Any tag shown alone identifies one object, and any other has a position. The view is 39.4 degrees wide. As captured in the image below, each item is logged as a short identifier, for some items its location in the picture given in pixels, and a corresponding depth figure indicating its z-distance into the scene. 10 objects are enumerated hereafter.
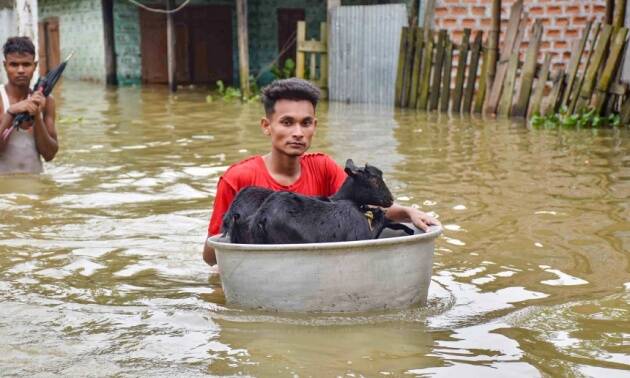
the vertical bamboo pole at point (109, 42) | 21.02
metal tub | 3.47
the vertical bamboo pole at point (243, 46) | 15.87
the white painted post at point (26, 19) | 9.23
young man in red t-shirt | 3.93
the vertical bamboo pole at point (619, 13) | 10.76
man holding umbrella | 6.52
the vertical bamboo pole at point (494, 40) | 11.81
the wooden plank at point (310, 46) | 14.91
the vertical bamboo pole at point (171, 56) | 18.73
